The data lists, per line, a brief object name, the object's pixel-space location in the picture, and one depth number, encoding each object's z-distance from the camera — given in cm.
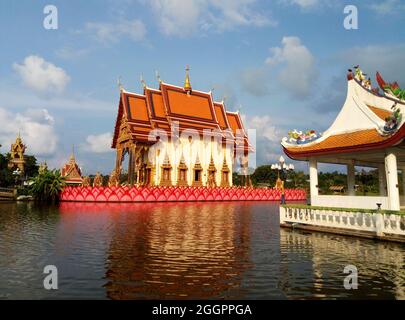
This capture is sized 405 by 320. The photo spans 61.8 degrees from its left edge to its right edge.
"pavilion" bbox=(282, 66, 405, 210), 1138
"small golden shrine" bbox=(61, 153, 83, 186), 4531
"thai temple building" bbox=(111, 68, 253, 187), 3981
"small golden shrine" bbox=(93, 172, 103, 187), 3711
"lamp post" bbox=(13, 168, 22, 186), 4244
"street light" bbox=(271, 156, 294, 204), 3060
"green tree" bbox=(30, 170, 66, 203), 3170
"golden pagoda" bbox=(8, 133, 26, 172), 4572
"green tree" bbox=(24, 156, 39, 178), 5156
